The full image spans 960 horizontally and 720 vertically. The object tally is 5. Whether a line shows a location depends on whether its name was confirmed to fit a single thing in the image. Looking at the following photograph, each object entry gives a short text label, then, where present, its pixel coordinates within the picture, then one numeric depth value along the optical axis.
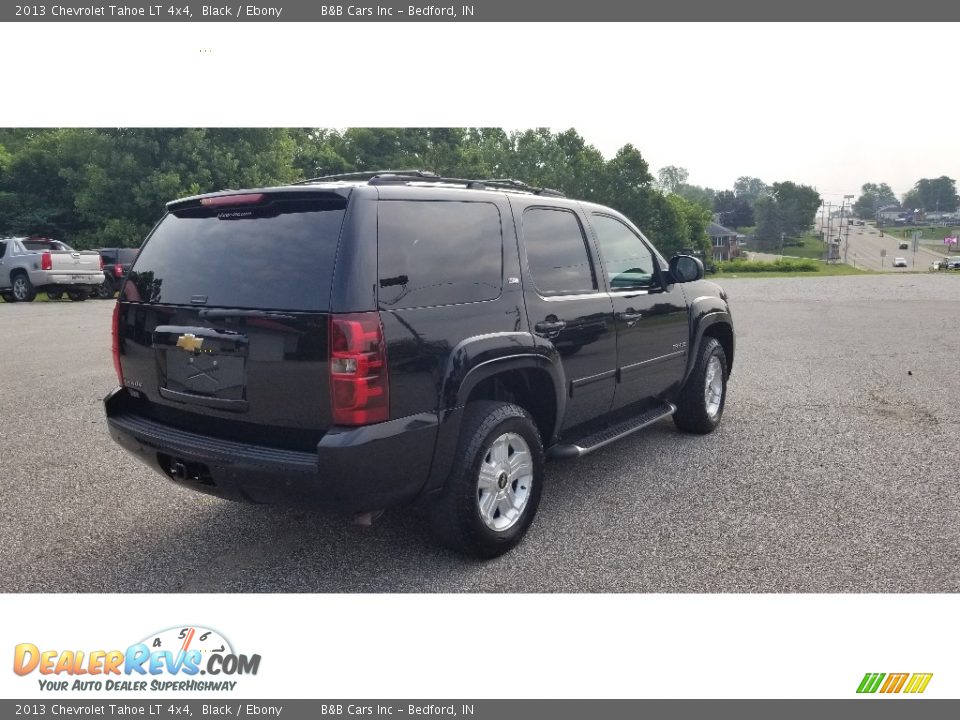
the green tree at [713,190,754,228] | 143.12
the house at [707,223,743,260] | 113.12
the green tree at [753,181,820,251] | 124.25
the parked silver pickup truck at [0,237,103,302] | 19.38
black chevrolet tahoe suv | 3.07
